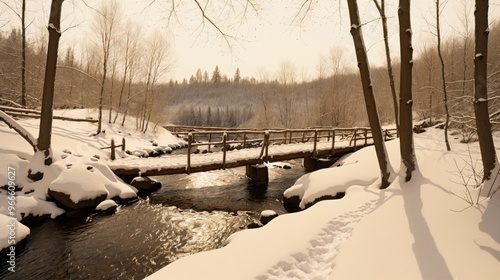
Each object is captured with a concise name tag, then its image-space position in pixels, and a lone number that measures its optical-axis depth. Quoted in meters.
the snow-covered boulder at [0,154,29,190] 8.27
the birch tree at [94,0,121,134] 21.56
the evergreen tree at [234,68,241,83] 131.12
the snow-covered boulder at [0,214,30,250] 5.98
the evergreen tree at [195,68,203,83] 149.80
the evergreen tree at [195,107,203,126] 86.50
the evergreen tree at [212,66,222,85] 131.12
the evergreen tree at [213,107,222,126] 88.25
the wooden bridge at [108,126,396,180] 11.17
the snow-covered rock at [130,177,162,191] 11.27
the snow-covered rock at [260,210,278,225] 8.16
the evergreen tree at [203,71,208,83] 138.62
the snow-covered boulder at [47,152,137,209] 8.50
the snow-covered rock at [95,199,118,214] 8.69
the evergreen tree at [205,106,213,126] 86.81
